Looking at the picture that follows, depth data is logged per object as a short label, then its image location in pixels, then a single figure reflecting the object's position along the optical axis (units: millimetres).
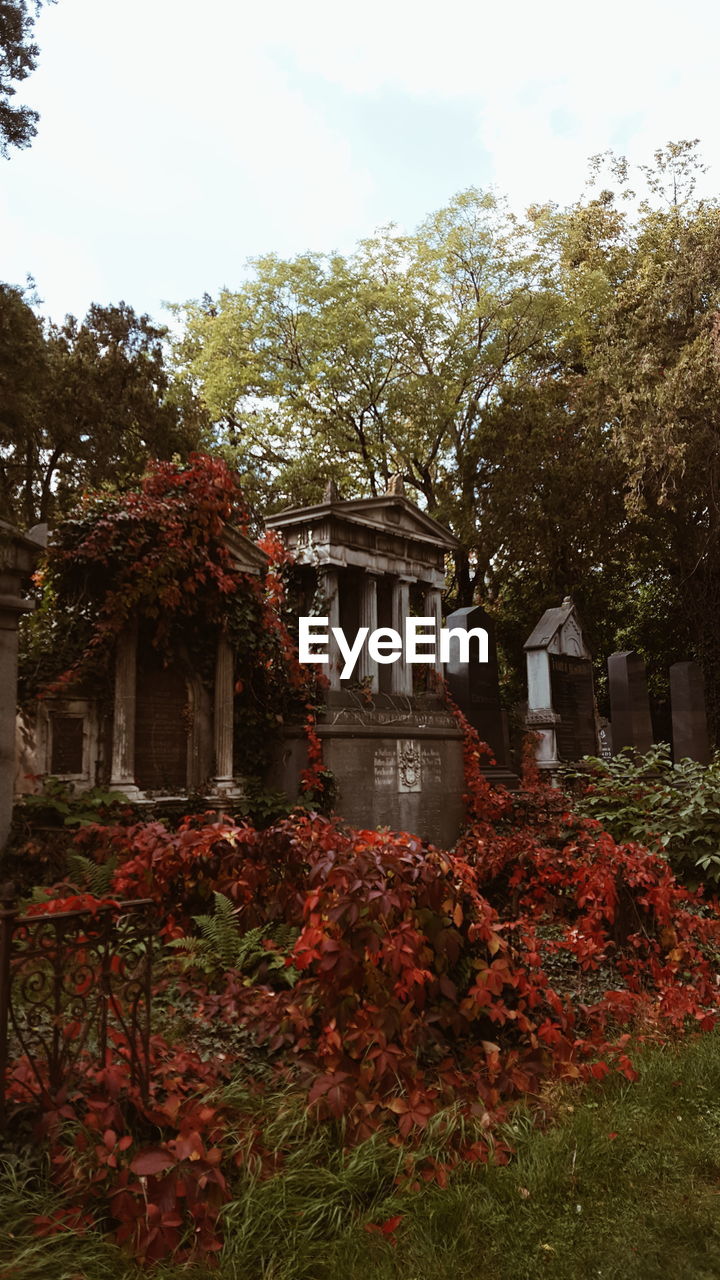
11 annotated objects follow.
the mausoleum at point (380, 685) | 11383
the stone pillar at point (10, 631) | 6867
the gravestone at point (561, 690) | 16109
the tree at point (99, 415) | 16844
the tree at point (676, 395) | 17391
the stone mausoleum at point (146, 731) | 8359
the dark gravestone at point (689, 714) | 15945
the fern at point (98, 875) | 5621
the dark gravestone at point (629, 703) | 16141
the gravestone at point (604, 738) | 21262
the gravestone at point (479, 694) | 14258
